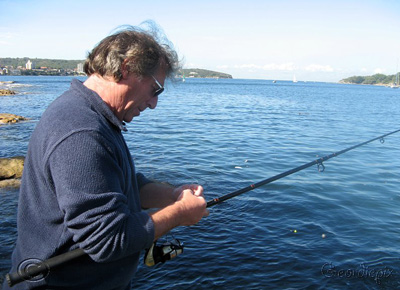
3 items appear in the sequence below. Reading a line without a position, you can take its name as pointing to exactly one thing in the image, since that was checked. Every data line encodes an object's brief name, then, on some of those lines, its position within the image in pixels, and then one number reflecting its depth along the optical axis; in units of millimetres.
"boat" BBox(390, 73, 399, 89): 185375
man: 1779
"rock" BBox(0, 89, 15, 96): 48550
